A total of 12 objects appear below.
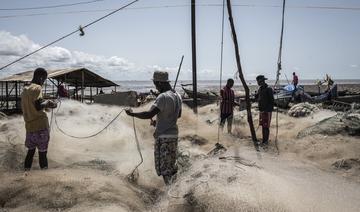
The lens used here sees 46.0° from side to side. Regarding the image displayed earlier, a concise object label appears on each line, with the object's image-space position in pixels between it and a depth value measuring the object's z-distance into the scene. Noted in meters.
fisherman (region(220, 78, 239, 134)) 10.73
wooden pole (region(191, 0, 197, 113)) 14.19
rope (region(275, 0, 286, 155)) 8.73
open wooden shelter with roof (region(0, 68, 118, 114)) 17.84
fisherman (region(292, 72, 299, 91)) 18.88
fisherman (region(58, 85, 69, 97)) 18.94
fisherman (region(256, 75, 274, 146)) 9.00
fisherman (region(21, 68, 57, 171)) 5.53
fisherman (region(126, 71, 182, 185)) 4.94
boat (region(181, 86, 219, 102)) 22.20
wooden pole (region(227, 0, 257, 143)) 8.23
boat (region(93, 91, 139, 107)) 16.03
